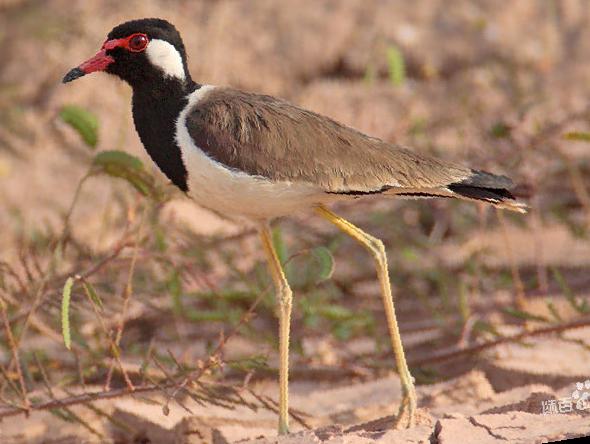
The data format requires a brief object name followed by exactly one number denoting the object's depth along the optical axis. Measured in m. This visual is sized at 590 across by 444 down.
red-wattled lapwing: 5.65
